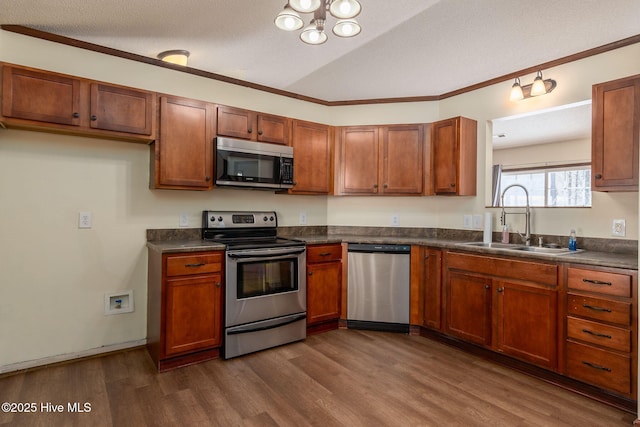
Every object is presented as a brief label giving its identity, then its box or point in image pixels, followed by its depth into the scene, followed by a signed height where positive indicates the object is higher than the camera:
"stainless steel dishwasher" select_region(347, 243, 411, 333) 3.37 -0.69
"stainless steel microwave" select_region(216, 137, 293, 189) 3.03 +0.45
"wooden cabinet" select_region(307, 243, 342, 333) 3.30 -0.69
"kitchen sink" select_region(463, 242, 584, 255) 2.68 -0.25
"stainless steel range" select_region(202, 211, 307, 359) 2.80 -0.61
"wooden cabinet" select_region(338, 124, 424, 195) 3.65 +0.59
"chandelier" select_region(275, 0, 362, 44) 1.79 +1.07
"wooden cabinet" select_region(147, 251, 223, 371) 2.56 -0.71
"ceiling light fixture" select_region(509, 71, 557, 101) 2.85 +1.08
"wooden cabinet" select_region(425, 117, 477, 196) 3.34 +0.58
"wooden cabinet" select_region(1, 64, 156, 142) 2.29 +0.75
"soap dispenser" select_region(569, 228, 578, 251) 2.71 -0.19
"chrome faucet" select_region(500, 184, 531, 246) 3.02 -0.10
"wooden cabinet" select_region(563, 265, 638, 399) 2.07 -0.68
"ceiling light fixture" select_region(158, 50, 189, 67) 2.85 +1.29
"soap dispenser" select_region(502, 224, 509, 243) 3.13 -0.16
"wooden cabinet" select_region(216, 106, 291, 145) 3.13 +0.82
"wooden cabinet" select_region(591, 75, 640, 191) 2.28 +0.56
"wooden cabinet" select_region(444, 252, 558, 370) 2.43 -0.68
